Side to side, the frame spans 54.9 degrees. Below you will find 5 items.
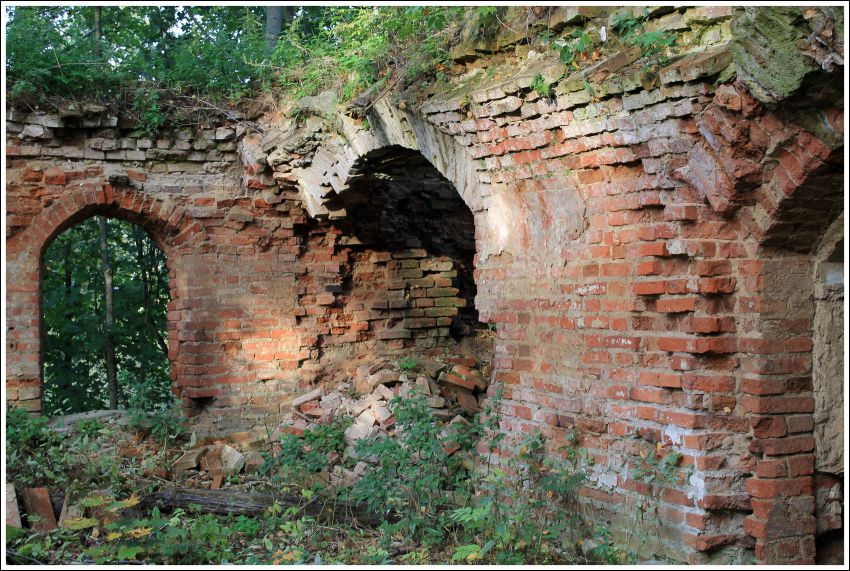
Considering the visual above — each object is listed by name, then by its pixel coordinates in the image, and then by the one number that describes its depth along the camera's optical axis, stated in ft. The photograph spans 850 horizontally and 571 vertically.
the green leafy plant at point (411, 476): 17.19
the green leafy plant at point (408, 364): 25.98
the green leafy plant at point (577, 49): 14.93
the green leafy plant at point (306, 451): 21.59
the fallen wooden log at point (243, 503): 18.88
